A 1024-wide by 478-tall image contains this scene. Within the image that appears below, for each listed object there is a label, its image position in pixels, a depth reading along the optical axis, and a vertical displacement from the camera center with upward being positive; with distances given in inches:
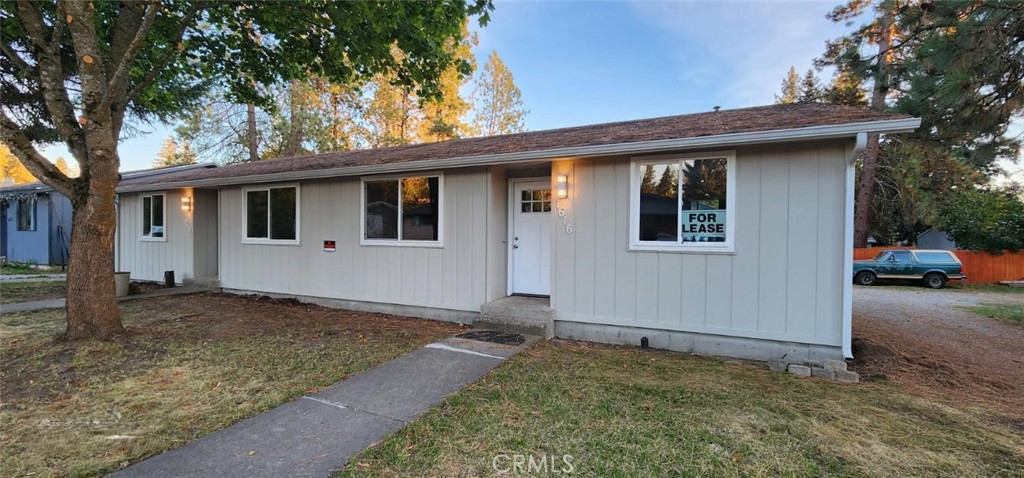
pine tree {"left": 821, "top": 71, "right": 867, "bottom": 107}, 615.5 +204.6
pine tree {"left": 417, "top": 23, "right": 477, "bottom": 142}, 743.7 +204.2
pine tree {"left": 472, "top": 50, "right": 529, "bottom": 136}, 841.4 +263.5
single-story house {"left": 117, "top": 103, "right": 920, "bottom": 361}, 172.2 +2.2
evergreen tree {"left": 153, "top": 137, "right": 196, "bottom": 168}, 862.5 +173.7
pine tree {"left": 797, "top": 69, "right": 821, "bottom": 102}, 763.8 +312.2
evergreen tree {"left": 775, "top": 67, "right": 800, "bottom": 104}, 1016.9 +352.8
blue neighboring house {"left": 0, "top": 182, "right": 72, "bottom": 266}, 544.7 +6.7
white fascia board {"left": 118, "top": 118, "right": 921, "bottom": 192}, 153.0 +37.7
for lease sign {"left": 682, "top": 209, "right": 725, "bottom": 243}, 186.5 +3.7
